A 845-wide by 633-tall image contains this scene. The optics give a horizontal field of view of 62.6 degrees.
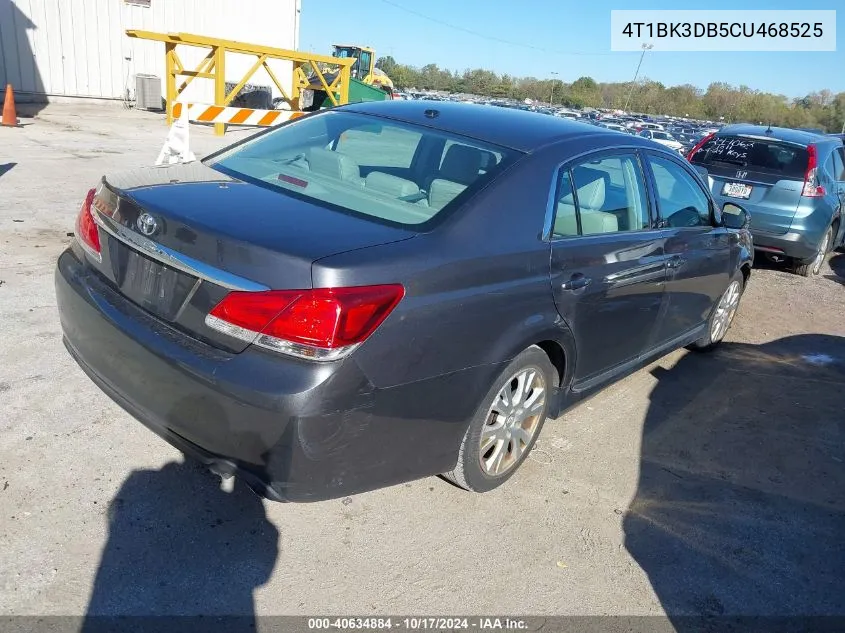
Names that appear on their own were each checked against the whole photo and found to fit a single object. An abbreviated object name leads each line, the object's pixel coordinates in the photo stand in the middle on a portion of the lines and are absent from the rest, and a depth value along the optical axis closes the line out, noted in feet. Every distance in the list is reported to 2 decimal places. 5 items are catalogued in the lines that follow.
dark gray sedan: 7.63
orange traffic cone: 44.47
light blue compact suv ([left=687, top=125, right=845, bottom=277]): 25.70
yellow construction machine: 101.19
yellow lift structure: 45.03
